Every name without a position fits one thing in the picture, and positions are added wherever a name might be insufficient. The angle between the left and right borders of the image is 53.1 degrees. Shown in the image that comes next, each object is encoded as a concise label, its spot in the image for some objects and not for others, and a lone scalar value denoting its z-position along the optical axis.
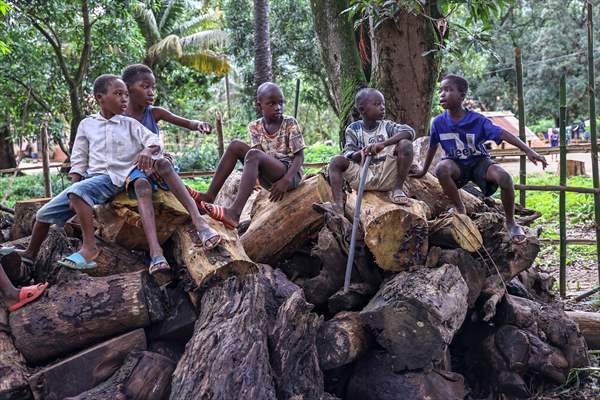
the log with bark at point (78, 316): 3.37
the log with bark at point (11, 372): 3.15
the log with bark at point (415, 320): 3.42
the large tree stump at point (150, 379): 3.15
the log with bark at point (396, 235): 3.74
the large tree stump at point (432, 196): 4.70
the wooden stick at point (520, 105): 5.90
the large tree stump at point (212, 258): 3.43
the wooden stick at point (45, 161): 8.88
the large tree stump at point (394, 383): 3.46
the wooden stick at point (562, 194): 5.54
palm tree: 19.05
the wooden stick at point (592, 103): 5.50
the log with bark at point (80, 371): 3.21
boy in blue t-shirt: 4.43
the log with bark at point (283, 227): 4.16
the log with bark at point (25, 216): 4.94
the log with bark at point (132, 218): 3.73
